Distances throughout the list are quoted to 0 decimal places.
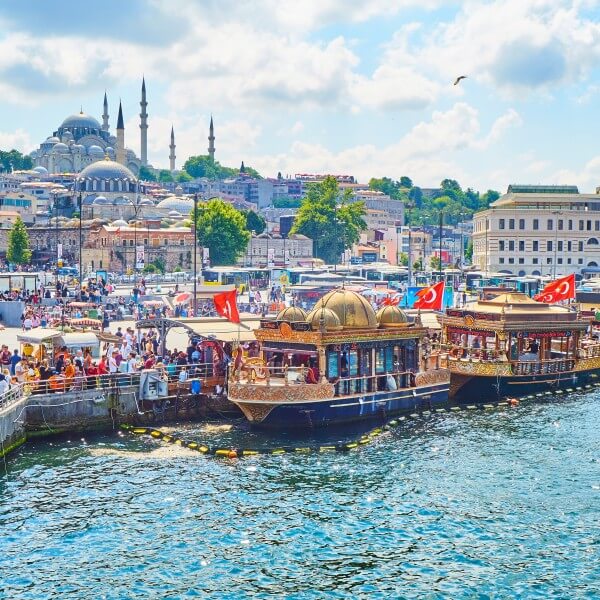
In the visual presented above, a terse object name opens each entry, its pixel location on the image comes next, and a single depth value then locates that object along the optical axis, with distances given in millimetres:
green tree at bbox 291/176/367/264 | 113462
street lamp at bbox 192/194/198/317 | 45938
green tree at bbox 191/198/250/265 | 100000
